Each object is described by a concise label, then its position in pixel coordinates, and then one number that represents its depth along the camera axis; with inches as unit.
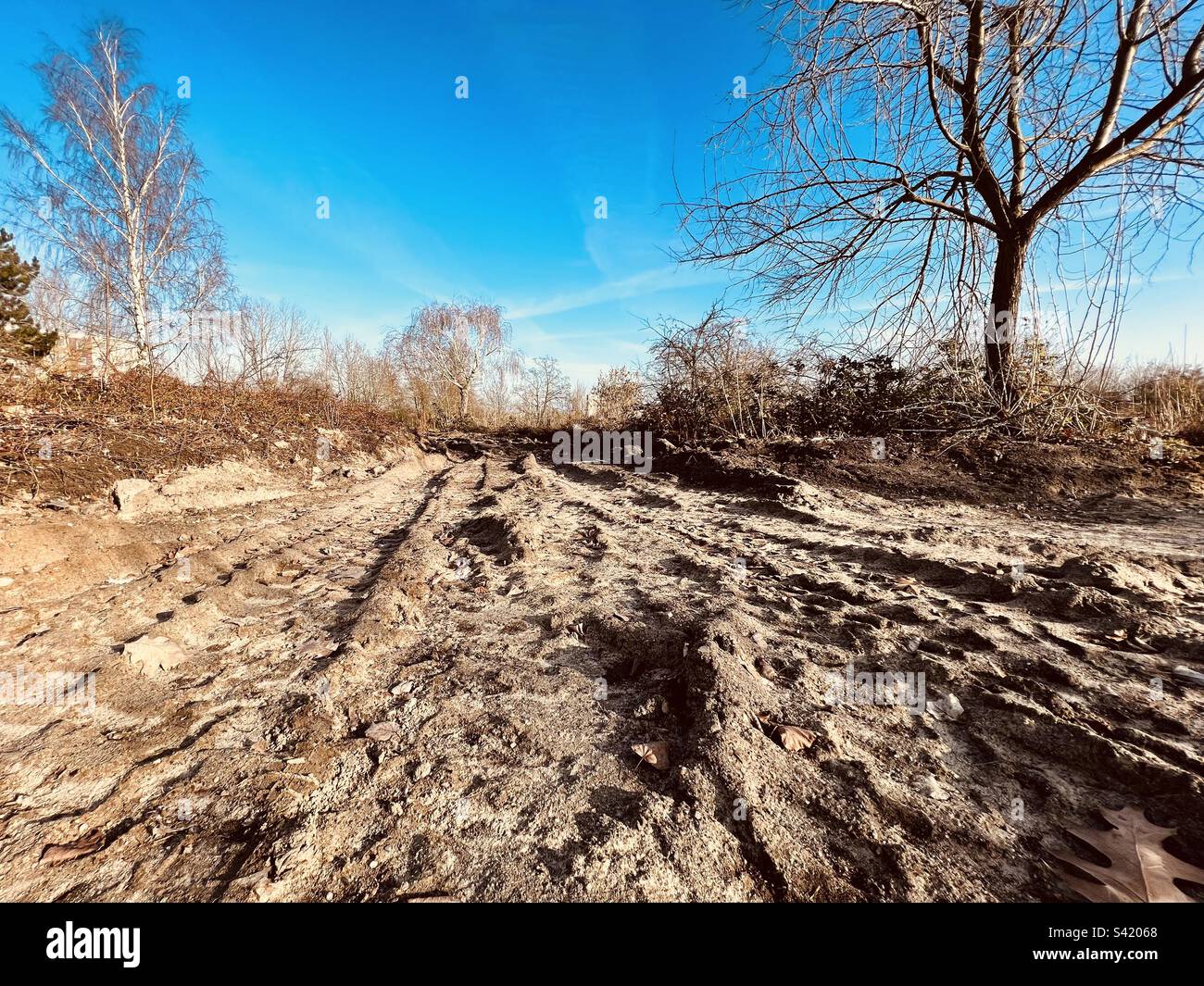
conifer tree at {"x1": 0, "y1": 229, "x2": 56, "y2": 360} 246.9
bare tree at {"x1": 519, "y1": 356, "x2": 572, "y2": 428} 747.4
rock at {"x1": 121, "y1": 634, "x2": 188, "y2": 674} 92.0
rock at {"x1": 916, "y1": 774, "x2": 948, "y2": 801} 58.0
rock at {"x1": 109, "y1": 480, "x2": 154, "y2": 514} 185.5
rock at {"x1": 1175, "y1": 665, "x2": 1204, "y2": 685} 74.3
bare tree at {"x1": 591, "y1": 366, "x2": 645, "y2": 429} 510.9
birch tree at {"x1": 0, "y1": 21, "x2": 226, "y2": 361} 398.3
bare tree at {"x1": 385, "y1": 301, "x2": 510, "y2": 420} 804.0
